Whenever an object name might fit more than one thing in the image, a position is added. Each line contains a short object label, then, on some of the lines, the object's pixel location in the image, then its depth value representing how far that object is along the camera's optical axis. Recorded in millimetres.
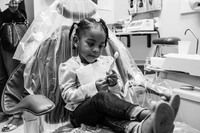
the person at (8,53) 1634
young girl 598
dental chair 966
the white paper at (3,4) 1937
